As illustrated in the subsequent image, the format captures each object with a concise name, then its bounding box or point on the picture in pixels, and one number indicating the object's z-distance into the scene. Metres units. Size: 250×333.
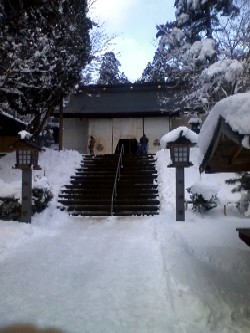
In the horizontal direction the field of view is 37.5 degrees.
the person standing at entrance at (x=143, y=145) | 24.55
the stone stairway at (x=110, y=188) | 15.11
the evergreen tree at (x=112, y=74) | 40.53
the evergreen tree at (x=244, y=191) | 11.43
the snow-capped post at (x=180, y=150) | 12.77
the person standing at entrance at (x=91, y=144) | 26.00
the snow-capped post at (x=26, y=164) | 12.20
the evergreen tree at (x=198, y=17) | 23.47
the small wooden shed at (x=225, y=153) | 4.54
